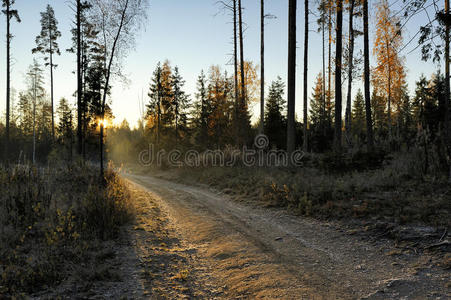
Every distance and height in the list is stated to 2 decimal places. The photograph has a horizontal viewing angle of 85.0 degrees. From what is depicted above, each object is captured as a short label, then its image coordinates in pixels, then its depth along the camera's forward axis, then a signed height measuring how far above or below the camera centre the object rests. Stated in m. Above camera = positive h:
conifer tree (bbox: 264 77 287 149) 29.34 +3.70
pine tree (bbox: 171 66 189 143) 36.59 +7.32
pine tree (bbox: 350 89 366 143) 54.47 +9.42
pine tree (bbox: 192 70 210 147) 33.25 +6.04
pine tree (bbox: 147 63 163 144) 32.70 +7.55
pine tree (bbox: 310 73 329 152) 25.66 +5.52
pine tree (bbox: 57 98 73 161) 35.02 +3.96
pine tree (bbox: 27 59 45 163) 36.06 +10.45
